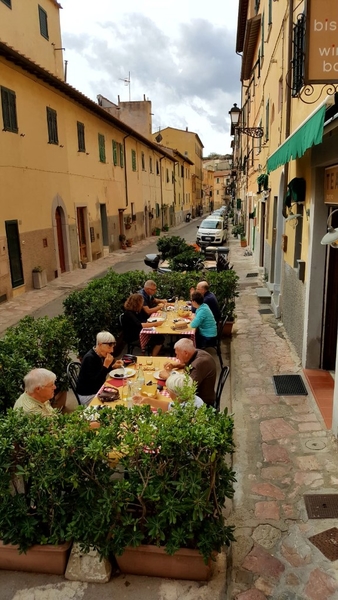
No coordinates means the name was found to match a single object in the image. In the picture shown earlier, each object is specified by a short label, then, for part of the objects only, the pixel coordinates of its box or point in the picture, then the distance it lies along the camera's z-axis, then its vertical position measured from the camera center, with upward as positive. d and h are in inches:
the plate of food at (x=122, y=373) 187.0 -72.9
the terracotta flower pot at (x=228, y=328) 339.7 -98.6
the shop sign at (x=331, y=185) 213.8 +6.7
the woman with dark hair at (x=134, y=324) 284.2 -78.1
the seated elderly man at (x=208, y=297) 289.6 -63.6
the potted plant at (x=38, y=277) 571.5 -92.7
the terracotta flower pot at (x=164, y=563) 122.6 -102.5
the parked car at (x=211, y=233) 1024.9 -75.5
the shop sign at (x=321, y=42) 150.3 +53.8
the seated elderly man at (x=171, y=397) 154.6 -71.1
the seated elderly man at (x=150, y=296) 311.4 -66.2
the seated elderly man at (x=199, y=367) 175.2 -67.0
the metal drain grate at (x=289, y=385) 240.7 -105.7
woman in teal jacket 264.7 -73.3
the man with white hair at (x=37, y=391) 150.9 -64.0
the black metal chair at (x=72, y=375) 201.0 -79.7
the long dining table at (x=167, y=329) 264.2 -77.6
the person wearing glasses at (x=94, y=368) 194.1 -72.9
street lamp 580.4 +111.1
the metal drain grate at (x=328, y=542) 133.7 -108.1
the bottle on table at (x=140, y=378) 172.9 -71.8
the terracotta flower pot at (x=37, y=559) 126.4 -103.1
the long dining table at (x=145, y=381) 165.0 -74.2
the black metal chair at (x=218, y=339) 276.0 -89.6
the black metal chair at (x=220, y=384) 185.5 -77.6
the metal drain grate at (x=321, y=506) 149.5 -107.4
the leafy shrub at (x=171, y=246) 598.5 -59.9
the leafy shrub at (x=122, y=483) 116.2 -75.3
